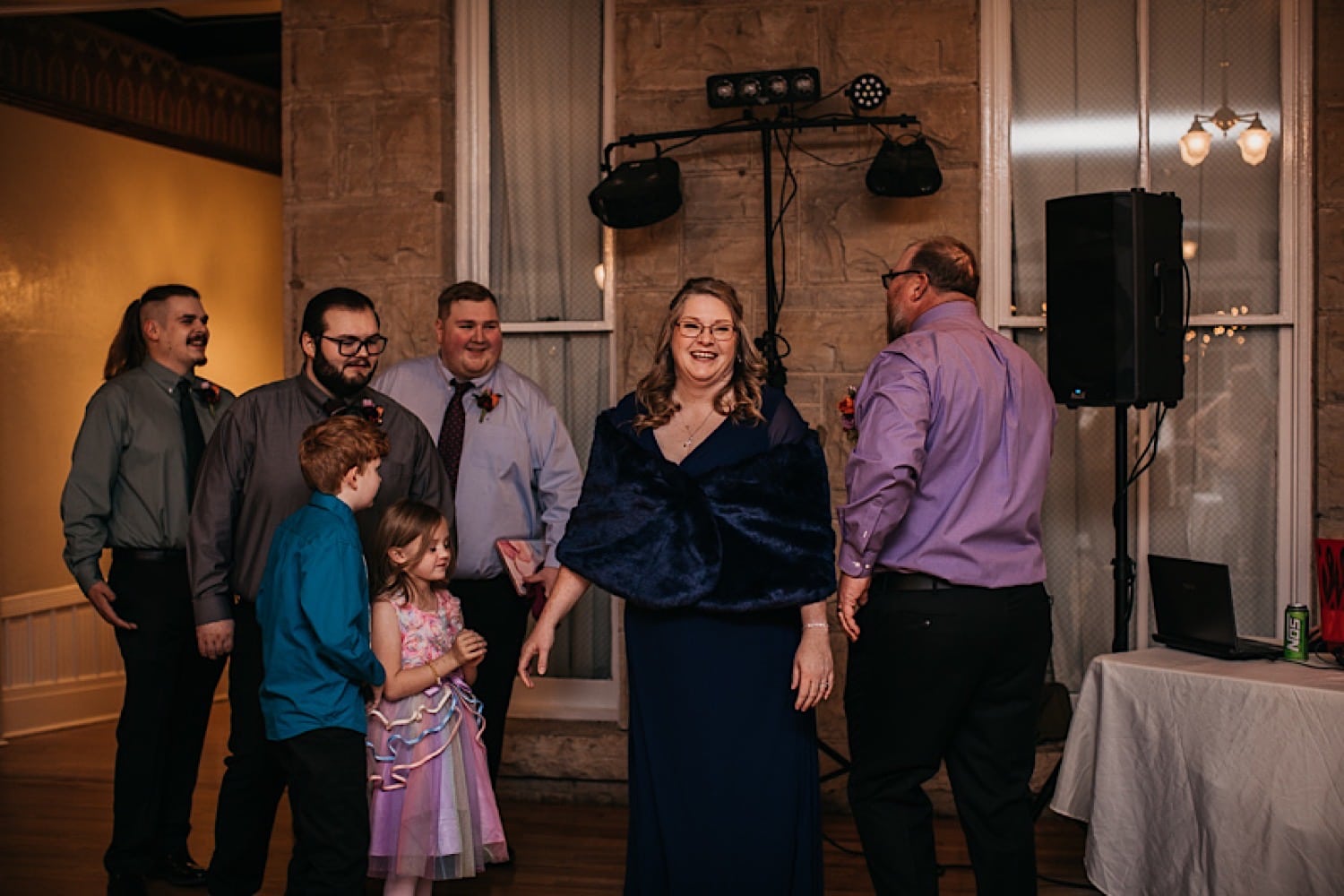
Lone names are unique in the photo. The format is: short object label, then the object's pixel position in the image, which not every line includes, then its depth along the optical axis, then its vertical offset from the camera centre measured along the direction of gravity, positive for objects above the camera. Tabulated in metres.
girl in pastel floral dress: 3.44 -0.77
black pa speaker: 3.89 +0.35
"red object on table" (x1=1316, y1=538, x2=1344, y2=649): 3.47 -0.41
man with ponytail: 4.03 -0.40
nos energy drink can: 3.52 -0.53
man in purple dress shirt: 3.30 -0.41
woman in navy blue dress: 3.06 -0.43
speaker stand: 4.10 -0.31
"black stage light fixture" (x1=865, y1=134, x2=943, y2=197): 4.57 +0.82
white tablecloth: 3.22 -0.87
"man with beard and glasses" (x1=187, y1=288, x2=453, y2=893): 3.62 -0.23
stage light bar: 4.66 +1.11
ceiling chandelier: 4.82 +0.97
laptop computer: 3.62 -0.50
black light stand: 4.74 +0.99
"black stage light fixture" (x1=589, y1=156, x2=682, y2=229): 4.75 +0.77
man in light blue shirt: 4.25 -0.11
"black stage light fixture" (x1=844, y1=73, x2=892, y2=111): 4.66 +1.09
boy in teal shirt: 3.19 -0.55
